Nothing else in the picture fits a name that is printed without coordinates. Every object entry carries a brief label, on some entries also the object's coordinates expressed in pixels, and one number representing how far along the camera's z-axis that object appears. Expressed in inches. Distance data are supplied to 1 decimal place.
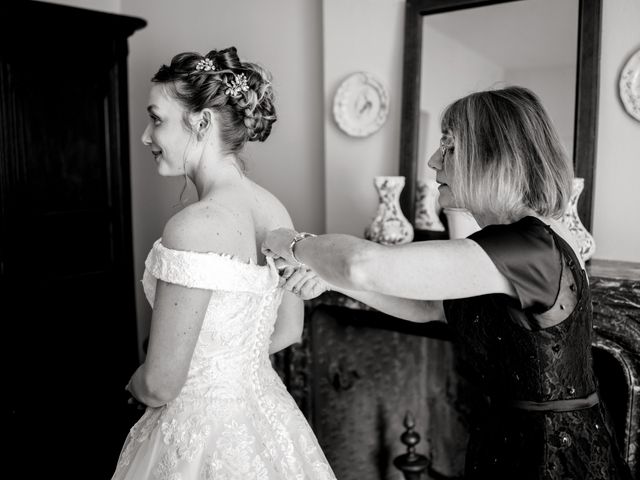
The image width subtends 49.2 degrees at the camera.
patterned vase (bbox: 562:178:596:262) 89.4
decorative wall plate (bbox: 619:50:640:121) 90.0
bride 56.4
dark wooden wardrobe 118.3
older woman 49.2
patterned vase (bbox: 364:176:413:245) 103.7
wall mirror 92.5
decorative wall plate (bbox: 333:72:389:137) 114.0
